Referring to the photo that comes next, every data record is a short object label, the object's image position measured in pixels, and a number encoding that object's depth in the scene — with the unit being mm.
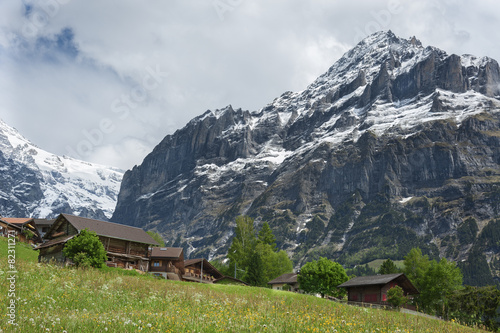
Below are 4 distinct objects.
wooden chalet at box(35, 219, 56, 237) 103500
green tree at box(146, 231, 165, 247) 139250
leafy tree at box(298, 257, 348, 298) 81812
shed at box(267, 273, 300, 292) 109875
